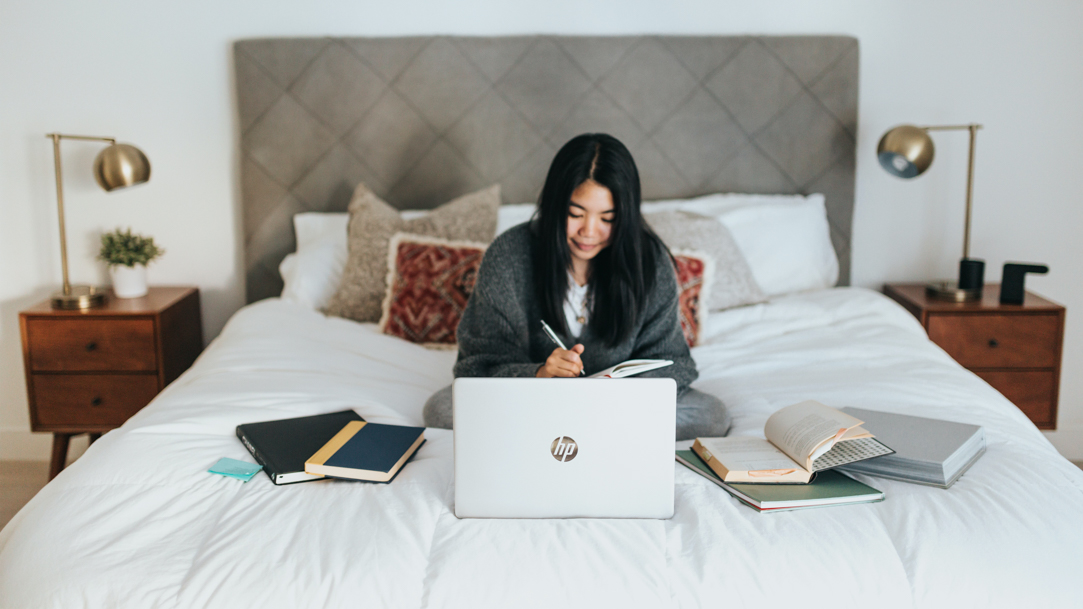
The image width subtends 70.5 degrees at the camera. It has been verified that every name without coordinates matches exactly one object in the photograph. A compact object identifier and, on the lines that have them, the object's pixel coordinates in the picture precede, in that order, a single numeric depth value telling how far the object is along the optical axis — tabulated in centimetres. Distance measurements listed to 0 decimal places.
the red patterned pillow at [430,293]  222
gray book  119
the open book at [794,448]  119
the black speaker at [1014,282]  239
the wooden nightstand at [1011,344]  236
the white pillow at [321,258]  248
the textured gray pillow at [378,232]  237
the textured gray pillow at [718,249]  235
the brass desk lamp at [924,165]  242
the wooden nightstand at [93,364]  237
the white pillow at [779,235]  255
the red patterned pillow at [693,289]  217
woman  155
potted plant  254
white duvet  98
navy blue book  123
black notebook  124
